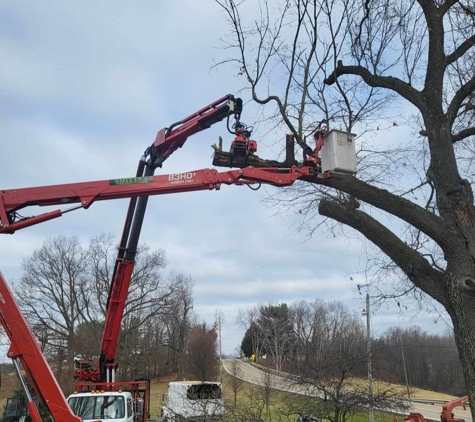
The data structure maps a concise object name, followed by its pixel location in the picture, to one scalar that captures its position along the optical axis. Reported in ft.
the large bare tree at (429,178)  20.54
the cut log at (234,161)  23.22
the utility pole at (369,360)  30.65
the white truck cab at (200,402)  21.29
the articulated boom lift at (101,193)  18.67
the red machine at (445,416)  38.37
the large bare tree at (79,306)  130.82
